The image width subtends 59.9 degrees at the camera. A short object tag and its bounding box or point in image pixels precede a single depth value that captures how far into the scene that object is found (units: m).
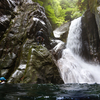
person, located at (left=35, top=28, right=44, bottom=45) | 7.58
